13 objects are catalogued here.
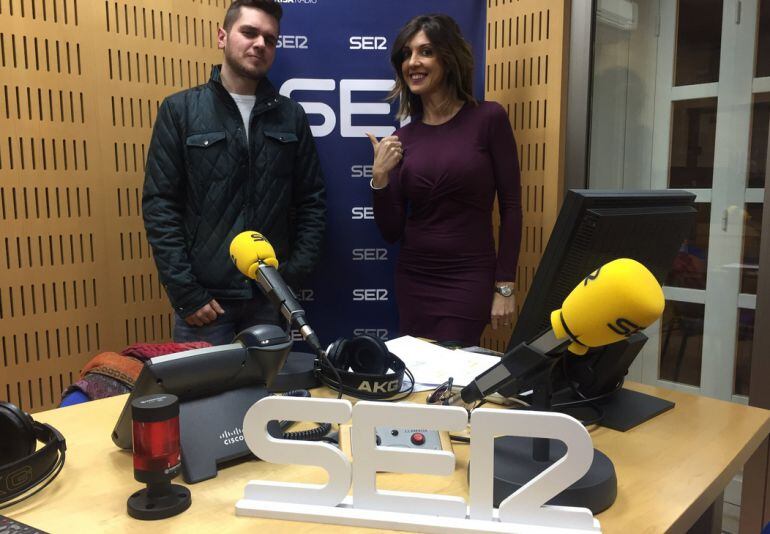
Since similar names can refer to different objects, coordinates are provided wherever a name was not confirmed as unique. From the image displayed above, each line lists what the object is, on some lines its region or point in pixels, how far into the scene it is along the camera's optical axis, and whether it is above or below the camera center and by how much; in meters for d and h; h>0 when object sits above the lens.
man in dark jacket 2.55 +0.04
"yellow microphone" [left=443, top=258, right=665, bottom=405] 0.83 -0.17
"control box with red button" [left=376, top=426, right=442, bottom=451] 1.12 -0.45
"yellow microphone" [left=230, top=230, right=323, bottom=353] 1.24 -0.18
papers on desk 1.54 -0.46
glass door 2.39 +0.19
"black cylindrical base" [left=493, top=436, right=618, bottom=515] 0.96 -0.45
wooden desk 0.95 -0.50
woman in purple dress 2.53 -0.01
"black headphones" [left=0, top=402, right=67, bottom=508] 1.00 -0.45
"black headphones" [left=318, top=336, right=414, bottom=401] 1.43 -0.42
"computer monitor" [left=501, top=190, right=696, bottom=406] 1.07 -0.09
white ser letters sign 0.90 -0.42
